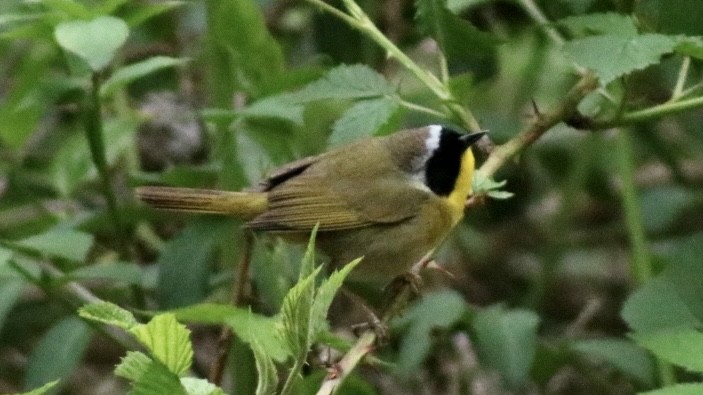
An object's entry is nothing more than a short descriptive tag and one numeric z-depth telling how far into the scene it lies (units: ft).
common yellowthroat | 16.55
